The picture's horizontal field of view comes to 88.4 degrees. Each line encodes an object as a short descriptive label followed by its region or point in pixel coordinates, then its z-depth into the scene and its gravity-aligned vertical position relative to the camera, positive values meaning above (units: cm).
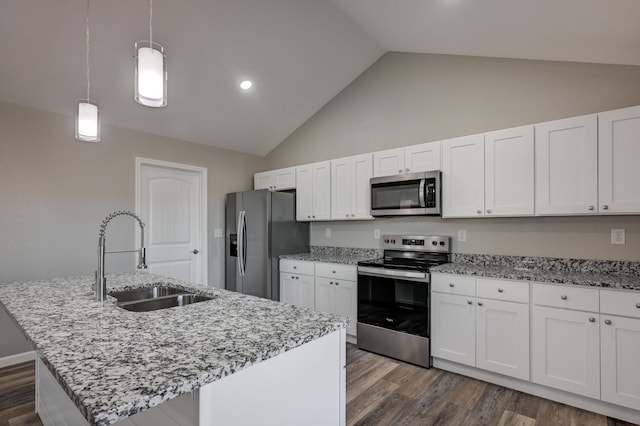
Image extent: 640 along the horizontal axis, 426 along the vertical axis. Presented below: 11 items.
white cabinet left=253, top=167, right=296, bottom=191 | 432 +48
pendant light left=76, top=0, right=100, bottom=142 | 193 +56
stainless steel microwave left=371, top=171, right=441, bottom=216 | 305 +19
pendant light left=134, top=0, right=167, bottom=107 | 137 +59
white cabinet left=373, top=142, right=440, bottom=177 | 314 +55
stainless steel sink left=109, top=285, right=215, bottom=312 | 184 -50
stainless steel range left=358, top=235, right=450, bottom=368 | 286 -82
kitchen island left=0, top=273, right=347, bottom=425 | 80 -42
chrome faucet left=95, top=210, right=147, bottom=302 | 166 -31
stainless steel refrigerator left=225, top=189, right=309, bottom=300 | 395 -30
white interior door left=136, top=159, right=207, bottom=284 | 386 -2
